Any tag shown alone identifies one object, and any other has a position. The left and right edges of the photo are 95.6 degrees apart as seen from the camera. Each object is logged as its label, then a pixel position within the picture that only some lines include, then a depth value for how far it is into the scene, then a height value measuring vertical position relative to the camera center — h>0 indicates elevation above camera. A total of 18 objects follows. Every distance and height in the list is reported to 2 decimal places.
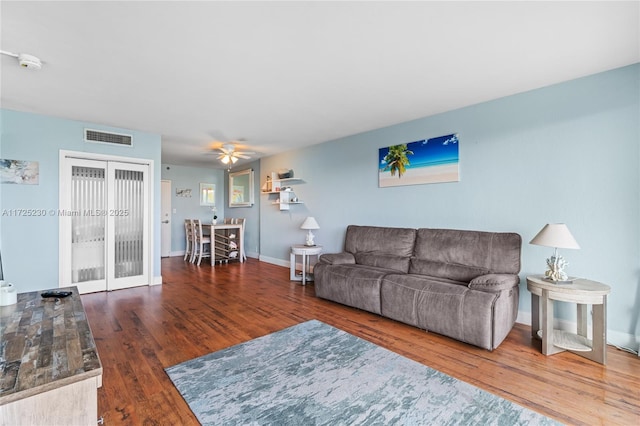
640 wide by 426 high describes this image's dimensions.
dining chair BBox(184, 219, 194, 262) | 6.88 -0.64
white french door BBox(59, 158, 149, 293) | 4.03 -0.18
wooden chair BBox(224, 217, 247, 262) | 6.73 -0.25
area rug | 1.66 -1.18
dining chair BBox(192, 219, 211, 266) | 6.49 -0.64
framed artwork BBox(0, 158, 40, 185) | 3.53 +0.51
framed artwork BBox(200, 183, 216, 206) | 8.18 +0.52
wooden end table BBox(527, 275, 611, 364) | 2.27 -0.86
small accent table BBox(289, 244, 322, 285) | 4.75 -0.68
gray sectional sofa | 2.56 -0.72
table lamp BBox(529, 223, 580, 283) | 2.40 -0.26
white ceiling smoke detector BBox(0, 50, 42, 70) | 2.24 +1.21
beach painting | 3.59 +0.67
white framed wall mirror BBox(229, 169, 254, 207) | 7.31 +0.63
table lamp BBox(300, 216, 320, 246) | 5.02 -0.24
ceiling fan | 5.14 +1.11
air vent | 4.09 +1.09
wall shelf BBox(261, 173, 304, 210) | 5.89 +0.44
